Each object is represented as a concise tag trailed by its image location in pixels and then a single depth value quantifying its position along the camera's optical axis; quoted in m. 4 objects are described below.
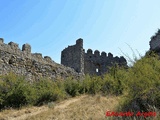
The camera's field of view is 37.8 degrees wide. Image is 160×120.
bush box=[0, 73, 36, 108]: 8.69
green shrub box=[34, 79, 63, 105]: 9.69
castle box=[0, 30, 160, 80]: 10.34
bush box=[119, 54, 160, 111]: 6.03
